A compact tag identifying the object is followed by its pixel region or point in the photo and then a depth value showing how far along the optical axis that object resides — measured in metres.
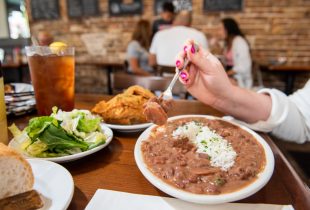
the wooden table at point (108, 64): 4.62
